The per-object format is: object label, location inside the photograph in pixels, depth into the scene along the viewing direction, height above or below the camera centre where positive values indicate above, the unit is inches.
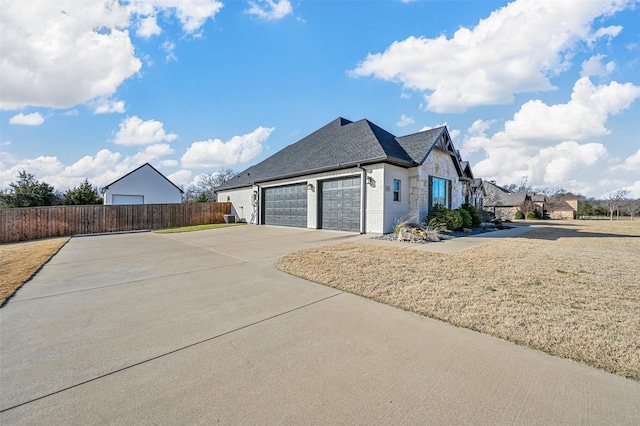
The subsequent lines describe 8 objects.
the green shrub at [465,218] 583.0 -19.9
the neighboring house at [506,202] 1619.1 +46.3
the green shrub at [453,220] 527.4 -22.3
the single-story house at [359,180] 497.0 +62.7
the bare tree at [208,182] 1824.6 +179.3
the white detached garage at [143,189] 1021.2 +74.0
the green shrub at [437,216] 516.6 -14.5
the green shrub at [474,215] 650.8 -15.0
